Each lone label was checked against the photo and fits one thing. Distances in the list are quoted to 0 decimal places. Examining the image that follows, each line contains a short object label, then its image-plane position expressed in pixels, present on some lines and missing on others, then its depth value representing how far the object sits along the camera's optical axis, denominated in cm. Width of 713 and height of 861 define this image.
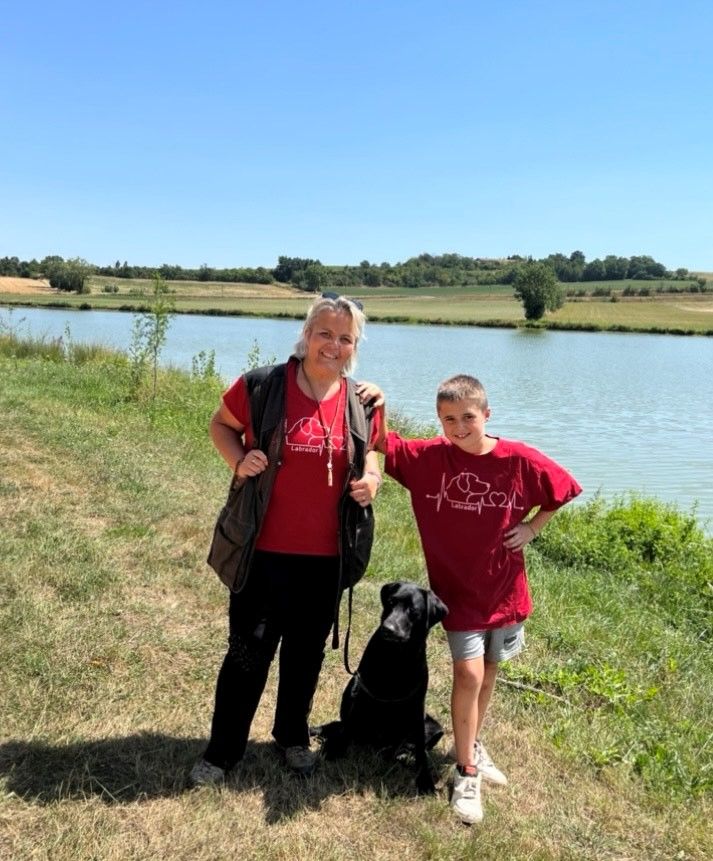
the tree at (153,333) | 1213
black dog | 291
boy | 299
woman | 278
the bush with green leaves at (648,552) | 640
